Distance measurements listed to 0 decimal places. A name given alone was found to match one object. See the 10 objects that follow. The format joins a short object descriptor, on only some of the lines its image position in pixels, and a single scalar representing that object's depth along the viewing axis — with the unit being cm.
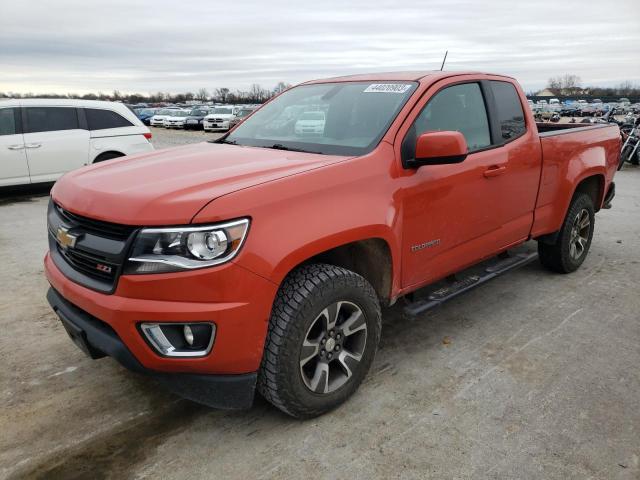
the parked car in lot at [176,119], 3171
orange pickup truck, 217
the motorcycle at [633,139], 1280
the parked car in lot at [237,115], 2649
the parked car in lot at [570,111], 5772
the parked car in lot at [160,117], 3347
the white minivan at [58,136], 827
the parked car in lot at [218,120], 2725
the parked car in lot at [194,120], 3117
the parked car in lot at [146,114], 3783
